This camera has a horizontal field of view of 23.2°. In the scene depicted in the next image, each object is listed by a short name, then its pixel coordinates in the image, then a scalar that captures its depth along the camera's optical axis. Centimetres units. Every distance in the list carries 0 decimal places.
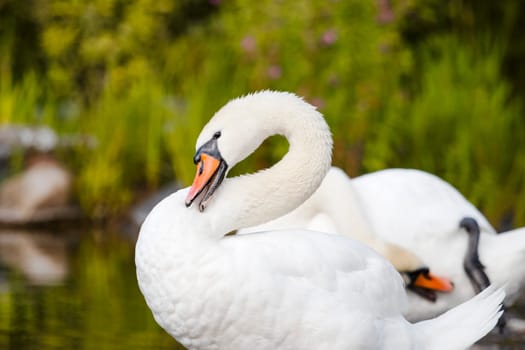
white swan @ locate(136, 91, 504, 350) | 443
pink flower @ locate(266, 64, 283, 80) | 1230
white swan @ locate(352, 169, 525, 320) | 687
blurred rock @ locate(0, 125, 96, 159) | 1406
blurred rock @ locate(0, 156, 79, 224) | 1350
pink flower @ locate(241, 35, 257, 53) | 1247
